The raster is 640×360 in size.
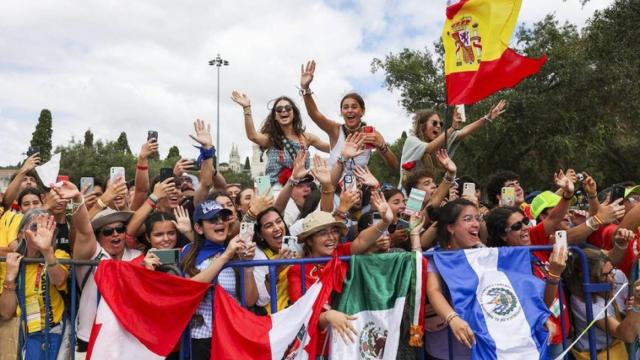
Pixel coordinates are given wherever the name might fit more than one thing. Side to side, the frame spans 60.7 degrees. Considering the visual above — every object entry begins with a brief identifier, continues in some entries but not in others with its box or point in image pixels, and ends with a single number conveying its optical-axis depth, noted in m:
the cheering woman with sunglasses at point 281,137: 6.14
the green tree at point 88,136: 65.56
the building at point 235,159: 142.75
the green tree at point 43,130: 62.12
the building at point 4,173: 82.07
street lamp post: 41.31
